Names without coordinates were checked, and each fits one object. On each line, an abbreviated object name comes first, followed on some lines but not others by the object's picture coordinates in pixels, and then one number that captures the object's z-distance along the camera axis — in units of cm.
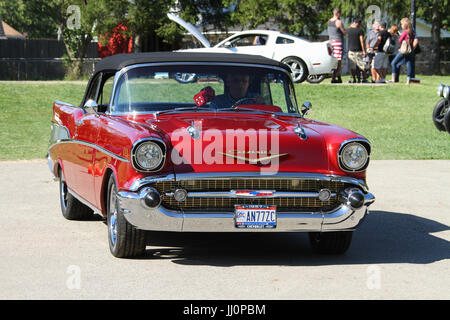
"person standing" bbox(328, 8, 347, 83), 2382
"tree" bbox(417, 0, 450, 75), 4478
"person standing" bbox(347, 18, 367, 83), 2398
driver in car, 764
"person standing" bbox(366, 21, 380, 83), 2418
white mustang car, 2333
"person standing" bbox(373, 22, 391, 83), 2377
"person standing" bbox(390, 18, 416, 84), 2403
